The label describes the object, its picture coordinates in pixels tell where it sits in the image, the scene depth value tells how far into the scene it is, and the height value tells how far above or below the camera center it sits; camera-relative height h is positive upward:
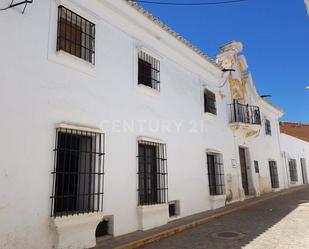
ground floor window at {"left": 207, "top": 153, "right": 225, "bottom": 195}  10.98 +0.31
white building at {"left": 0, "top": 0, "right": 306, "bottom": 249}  5.09 +1.31
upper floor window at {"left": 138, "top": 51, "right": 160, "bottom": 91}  8.47 +3.23
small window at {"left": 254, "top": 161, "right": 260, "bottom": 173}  15.21 +0.69
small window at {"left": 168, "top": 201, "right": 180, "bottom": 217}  8.68 -0.74
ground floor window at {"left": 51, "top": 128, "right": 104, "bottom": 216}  5.75 +0.28
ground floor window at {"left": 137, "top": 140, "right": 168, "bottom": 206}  7.68 +0.27
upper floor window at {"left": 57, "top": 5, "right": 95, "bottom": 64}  6.30 +3.29
